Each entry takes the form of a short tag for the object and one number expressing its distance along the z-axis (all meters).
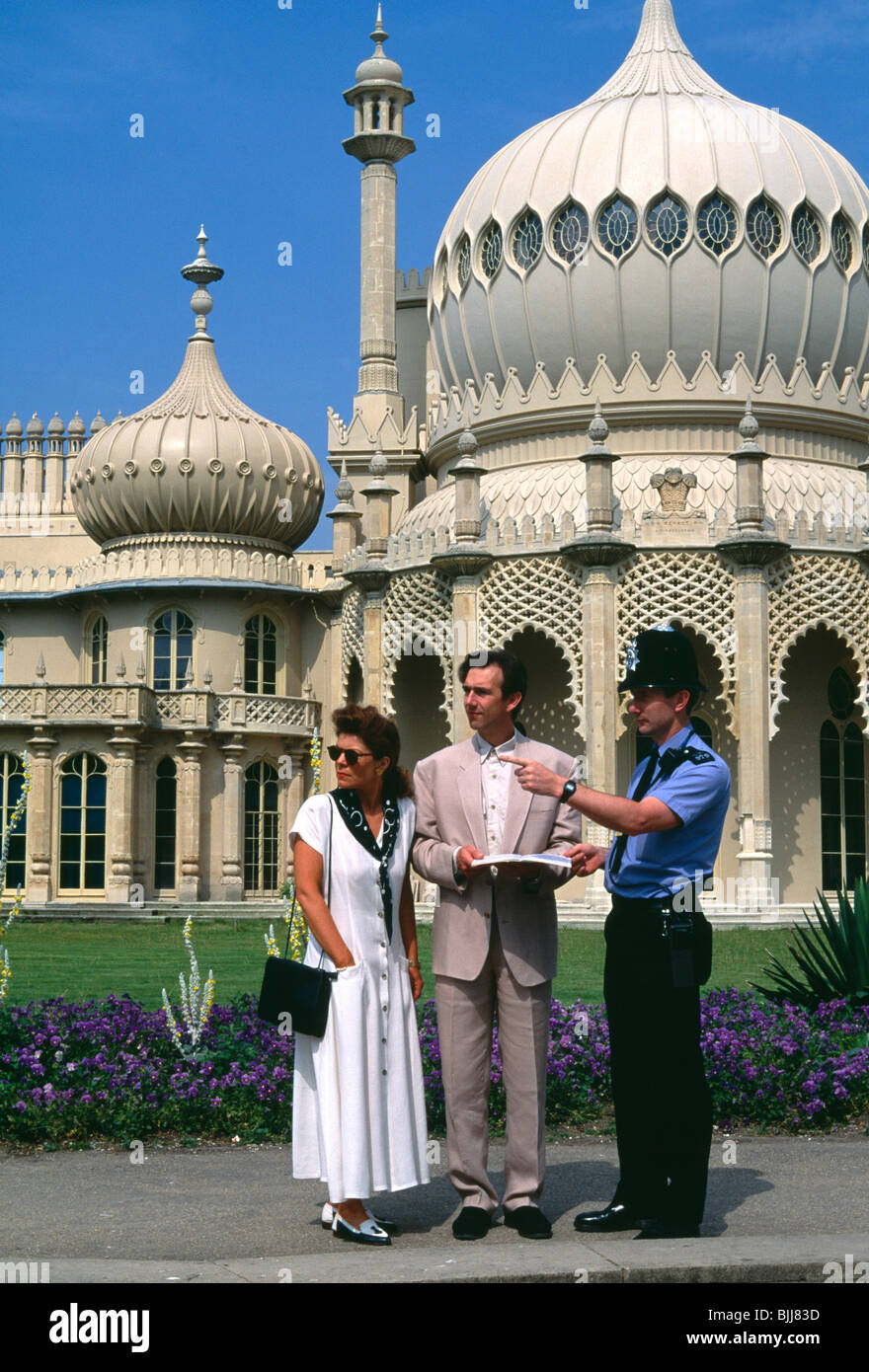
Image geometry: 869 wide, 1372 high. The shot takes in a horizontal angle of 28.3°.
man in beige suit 6.33
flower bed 8.51
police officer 6.12
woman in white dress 6.17
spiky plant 10.64
